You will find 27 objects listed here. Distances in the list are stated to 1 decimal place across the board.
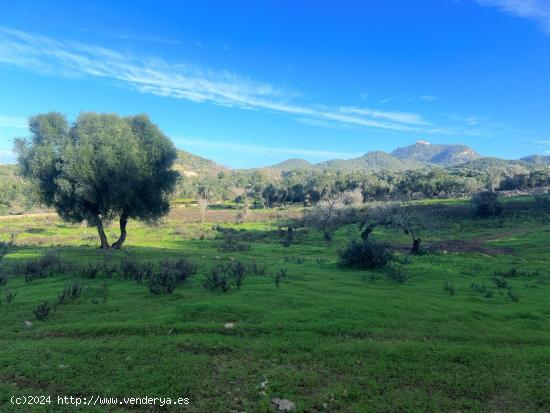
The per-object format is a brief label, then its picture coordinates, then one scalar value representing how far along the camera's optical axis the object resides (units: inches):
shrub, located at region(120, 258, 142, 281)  773.3
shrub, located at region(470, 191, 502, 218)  2866.6
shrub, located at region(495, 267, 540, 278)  982.0
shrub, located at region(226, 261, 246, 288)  702.8
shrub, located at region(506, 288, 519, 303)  658.2
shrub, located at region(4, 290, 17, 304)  571.1
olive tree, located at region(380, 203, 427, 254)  1443.3
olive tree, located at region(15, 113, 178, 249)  1178.0
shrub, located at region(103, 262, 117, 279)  802.5
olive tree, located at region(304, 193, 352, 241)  2641.2
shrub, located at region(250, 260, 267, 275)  863.1
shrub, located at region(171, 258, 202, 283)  719.7
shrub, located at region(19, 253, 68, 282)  809.2
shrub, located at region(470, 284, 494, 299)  683.6
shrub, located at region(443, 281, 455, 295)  694.5
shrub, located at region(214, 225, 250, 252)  1555.0
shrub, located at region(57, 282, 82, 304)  567.9
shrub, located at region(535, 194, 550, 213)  2927.7
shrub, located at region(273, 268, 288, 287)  712.4
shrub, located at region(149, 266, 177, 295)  629.6
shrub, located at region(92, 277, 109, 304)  579.8
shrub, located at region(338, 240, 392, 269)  983.6
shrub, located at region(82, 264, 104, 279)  790.3
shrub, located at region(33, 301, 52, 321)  488.7
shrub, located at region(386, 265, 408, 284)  811.1
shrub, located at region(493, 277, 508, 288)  790.5
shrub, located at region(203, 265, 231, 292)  661.9
